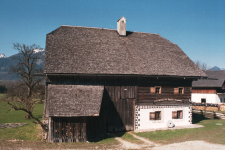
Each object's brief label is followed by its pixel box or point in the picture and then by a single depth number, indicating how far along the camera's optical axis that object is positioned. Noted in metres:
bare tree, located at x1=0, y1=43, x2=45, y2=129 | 27.06
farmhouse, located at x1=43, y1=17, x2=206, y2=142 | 14.89
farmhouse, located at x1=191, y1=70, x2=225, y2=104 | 39.62
